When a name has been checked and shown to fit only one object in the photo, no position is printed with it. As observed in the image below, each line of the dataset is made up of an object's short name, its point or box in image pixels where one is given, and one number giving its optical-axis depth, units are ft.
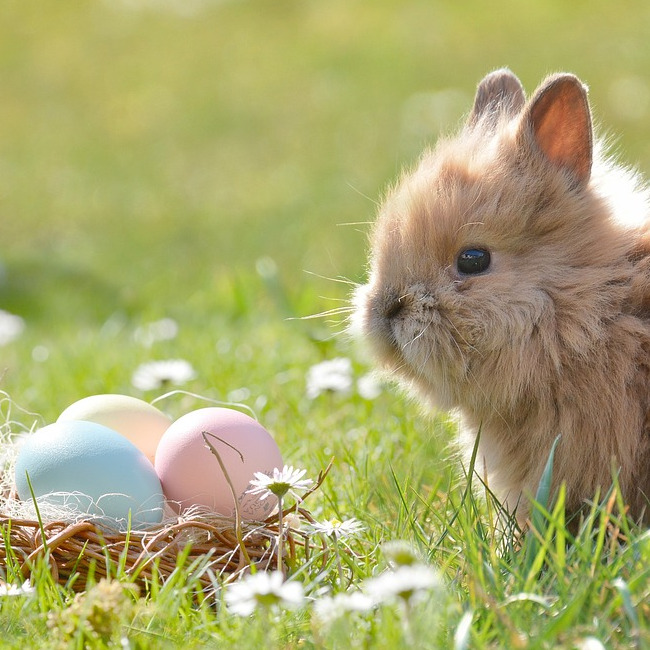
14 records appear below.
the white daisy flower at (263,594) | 10.64
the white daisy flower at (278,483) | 13.29
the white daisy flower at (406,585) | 9.94
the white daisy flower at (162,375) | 21.29
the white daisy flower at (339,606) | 10.87
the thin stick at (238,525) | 13.53
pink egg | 15.03
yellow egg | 16.55
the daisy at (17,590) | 12.17
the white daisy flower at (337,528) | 13.84
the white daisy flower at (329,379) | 21.52
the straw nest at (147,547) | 13.32
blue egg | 14.32
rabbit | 14.46
